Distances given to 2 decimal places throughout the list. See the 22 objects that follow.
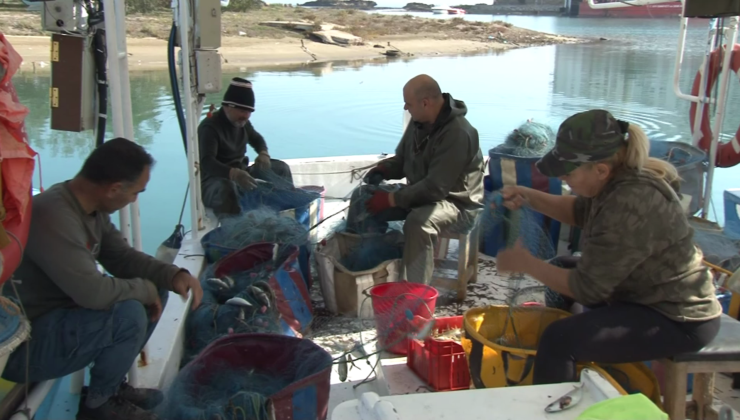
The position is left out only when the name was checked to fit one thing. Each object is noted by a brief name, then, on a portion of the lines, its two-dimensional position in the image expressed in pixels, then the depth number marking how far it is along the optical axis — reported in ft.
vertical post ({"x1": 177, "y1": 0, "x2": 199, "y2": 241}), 13.07
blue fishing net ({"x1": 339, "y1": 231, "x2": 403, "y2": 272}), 13.03
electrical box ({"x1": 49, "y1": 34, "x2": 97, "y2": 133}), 8.28
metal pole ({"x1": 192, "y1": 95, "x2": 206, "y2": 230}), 13.52
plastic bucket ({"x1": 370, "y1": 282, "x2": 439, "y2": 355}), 10.31
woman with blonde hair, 7.06
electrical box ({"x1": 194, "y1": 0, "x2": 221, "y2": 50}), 13.39
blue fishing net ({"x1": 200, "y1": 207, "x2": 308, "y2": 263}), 12.62
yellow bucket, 8.11
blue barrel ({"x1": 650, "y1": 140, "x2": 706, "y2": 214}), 15.17
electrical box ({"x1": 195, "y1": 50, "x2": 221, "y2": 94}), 13.43
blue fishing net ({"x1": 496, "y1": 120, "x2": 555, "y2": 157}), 15.65
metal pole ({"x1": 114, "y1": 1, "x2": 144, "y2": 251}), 8.46
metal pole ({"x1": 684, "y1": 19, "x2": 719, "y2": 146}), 16.99
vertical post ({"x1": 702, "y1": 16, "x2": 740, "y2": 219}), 15.76
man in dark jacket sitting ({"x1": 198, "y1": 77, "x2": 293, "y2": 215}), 14.97
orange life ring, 16.01
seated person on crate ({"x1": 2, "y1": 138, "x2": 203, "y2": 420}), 6.91
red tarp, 5.76
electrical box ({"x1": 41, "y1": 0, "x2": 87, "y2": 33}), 8.06
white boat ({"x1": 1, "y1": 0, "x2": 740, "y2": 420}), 5.22
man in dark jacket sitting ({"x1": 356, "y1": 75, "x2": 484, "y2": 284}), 12.37
